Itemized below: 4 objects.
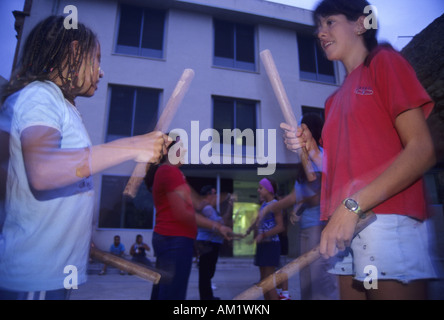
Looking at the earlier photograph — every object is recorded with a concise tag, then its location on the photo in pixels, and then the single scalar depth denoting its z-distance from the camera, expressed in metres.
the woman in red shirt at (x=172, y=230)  1.61
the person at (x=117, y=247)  6.20
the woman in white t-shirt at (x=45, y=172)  0.69
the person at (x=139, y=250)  5.86
